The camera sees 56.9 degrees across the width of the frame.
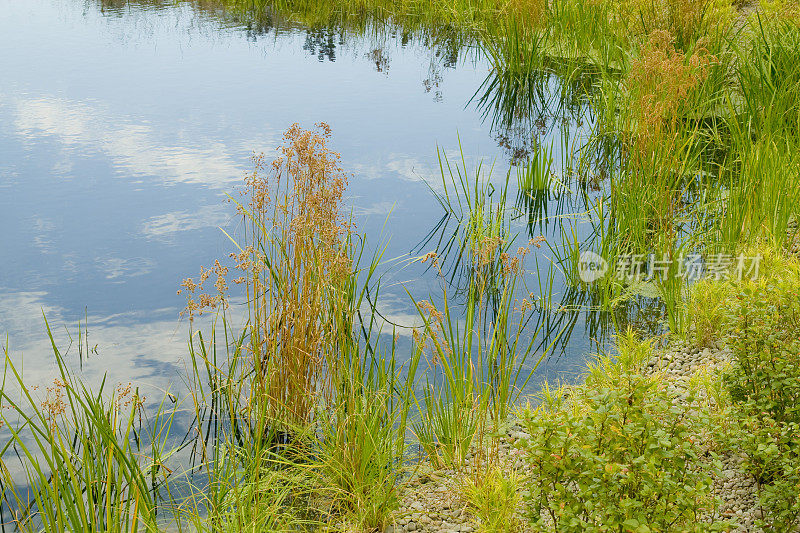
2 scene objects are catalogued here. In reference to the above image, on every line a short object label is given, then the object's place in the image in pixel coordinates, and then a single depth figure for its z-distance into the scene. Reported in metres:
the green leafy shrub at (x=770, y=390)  2.16
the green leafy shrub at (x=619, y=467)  1.91
